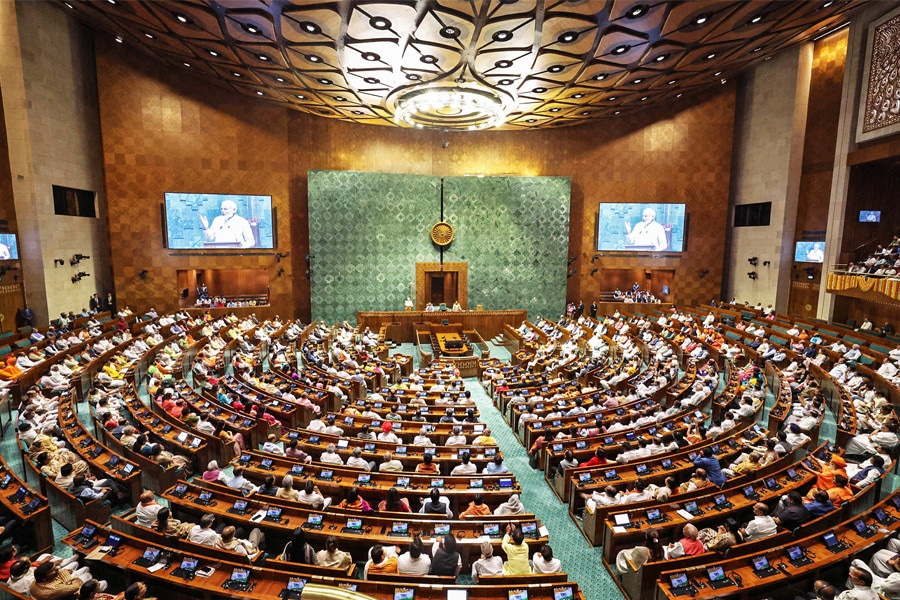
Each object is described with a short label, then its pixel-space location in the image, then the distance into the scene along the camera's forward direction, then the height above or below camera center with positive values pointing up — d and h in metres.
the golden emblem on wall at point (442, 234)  24.14 +0.76
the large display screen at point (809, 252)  19.16 +0.00
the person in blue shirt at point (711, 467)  6.78 -3.38
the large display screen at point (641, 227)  23.94 +1.27
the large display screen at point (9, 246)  14.95 -0.14
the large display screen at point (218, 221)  20.83 +1.17
